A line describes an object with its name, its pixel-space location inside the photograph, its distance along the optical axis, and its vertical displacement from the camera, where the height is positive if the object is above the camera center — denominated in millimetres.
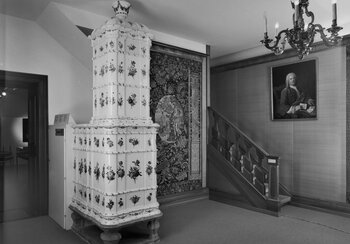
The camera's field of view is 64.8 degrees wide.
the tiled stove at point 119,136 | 3129 -146
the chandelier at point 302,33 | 2730 +895
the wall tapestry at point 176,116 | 4961 +149
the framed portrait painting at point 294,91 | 5141 +634
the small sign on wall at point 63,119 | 3949 +77
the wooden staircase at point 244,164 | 4574 -759
